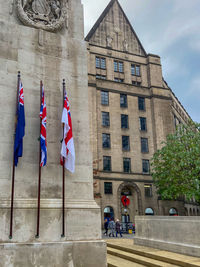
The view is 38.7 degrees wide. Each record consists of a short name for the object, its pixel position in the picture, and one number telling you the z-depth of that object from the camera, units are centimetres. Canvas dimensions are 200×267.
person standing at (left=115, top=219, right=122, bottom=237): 2881
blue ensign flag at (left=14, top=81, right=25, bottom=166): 1054
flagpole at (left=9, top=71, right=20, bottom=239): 982
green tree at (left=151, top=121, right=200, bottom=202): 3173
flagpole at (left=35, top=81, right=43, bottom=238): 1010
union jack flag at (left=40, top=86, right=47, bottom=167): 1077
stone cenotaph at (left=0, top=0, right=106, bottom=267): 1010
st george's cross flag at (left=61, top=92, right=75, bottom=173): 1105
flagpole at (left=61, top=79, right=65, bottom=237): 1044
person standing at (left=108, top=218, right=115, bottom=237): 2924
